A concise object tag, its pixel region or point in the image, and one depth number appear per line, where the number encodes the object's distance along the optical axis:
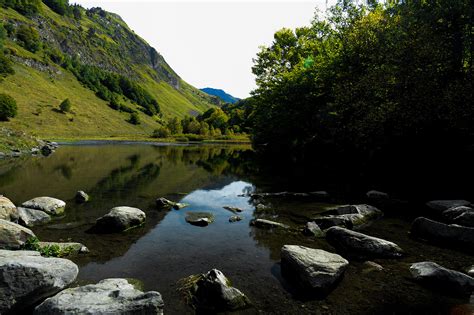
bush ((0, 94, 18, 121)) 94.78
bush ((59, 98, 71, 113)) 136.29
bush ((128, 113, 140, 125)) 193.25
